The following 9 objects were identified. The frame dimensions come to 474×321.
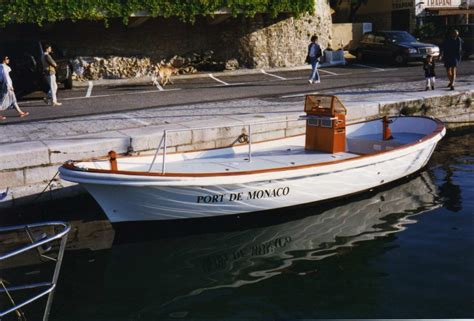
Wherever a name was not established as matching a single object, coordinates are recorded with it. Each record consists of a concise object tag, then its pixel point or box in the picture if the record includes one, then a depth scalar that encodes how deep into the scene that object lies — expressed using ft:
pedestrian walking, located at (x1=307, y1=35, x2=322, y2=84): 58.90
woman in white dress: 43.04
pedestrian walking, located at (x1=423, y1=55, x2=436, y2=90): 52.54
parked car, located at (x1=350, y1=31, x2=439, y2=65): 76.18
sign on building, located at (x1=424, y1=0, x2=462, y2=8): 94.68
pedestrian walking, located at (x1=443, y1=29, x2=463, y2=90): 51.80
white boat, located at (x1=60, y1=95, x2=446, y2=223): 27.22
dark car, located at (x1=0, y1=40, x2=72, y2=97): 52.70
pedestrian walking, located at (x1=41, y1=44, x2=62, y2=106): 47.21
